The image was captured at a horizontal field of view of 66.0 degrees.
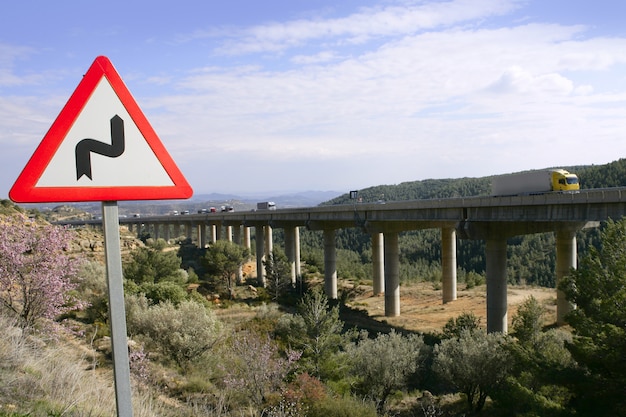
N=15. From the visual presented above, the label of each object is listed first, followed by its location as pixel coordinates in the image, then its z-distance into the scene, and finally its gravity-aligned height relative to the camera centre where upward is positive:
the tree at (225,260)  45.03 -7.11
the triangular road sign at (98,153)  3.20 +0.25
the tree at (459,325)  26.80 -8.43
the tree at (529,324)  20.95 -6.73
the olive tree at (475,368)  19.00 -7.65
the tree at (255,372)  14.79 -6.19
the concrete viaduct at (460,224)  23.76 -3.52
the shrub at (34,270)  12.75 -2.14
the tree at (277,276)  45.38 -8.91
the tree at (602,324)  13.91 -4.83
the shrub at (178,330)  19.47 -5.99
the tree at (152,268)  37.16 -6.48
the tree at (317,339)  19.08 -6.90
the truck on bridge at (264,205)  65.78 -3.00
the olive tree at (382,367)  19.52 -7.76
